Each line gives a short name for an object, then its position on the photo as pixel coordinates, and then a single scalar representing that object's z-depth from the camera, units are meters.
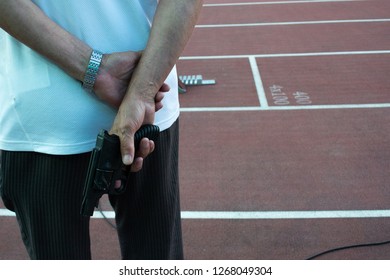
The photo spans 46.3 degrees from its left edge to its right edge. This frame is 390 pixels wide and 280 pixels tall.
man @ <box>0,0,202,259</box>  1.07
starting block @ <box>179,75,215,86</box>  4.94
